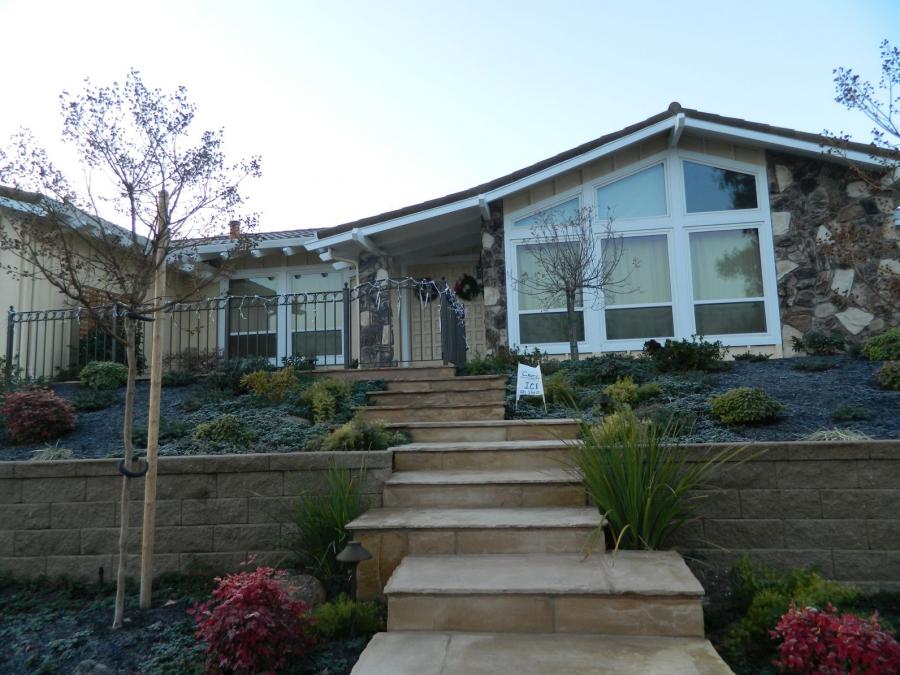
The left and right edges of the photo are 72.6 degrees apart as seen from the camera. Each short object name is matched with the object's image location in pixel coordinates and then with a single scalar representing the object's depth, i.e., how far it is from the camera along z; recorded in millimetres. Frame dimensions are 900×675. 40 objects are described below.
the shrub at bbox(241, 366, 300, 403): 6488
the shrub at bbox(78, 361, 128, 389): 7508
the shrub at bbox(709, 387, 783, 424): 4789
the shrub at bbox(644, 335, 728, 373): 6852
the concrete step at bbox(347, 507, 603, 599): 3410
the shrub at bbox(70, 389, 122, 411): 6613
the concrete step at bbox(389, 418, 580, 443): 5117
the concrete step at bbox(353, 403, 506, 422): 5992
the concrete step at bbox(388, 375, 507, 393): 6898
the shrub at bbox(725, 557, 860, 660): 2879
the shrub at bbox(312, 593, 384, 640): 3078
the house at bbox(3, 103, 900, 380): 8641
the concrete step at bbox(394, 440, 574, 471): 4418
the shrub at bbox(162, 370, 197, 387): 7496
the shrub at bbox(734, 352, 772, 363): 7927
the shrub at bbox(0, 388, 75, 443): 5477
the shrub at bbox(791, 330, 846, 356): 7918
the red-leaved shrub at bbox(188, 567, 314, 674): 2711
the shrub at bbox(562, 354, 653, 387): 6684
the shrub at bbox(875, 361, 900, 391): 5484
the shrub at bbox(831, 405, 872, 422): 4691
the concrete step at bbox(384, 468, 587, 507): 3893
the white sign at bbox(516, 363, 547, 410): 5923
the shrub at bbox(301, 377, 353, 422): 5910
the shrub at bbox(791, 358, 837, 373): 6664
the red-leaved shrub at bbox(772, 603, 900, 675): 2400
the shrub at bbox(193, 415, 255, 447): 5035
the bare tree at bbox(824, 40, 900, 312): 4555
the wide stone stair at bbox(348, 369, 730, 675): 2609
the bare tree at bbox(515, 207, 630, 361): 8281
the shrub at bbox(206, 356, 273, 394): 7070
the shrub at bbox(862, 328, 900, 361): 6672
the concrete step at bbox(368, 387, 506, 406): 6578
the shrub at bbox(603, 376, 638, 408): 5625
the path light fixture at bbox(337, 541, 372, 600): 2889
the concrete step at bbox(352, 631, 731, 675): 2469
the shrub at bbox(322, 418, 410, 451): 4453
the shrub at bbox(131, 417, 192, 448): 5164
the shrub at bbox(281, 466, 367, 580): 3635
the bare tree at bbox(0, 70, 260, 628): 3557
